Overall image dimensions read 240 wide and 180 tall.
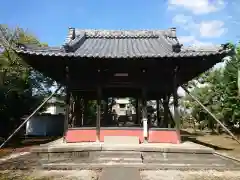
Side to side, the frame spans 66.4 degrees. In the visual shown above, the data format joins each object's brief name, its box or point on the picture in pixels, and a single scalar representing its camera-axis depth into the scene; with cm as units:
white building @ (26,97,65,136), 1966
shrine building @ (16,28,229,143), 646
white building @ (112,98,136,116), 2825
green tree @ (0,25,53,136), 1455
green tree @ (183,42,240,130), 1655
